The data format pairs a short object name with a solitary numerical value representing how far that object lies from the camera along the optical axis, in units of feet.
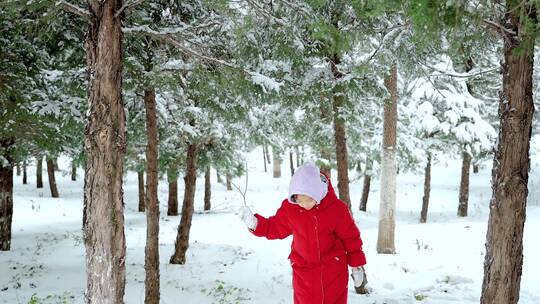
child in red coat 13.58
